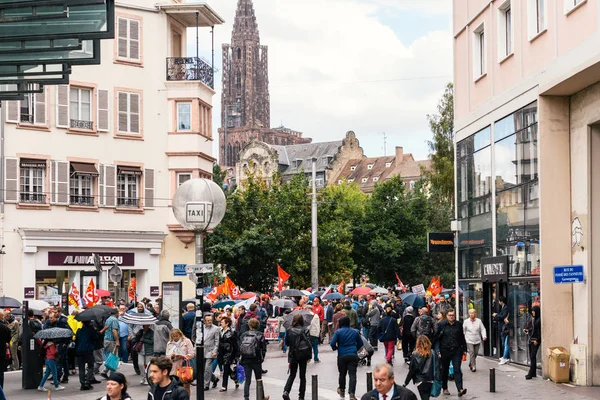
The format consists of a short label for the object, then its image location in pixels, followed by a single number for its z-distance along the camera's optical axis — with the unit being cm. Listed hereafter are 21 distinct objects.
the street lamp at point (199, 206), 1941
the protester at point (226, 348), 2275
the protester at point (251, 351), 2025
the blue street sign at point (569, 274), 2259
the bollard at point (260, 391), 1875
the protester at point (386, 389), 944
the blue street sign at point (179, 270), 3031
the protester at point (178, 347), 1852
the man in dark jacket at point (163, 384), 1029
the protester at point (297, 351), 2022
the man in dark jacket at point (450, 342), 2123
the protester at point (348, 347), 1989
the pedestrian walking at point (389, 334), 2719
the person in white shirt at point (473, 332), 2525
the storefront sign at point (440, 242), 3378
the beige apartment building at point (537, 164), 2306
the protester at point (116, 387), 988
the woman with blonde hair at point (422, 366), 1650
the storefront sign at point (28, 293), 4247
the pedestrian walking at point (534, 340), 2405
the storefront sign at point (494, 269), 2775
